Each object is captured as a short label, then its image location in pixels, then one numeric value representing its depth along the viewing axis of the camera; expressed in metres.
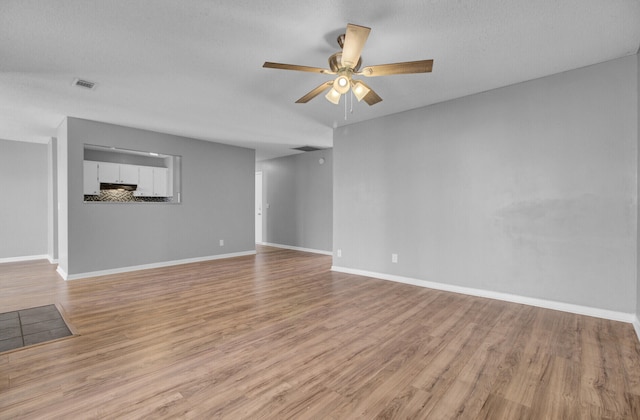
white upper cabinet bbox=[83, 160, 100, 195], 5.21
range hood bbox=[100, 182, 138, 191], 5.50
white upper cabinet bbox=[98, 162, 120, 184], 5.36
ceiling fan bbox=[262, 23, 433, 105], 2.01
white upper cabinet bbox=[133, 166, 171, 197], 5.83
